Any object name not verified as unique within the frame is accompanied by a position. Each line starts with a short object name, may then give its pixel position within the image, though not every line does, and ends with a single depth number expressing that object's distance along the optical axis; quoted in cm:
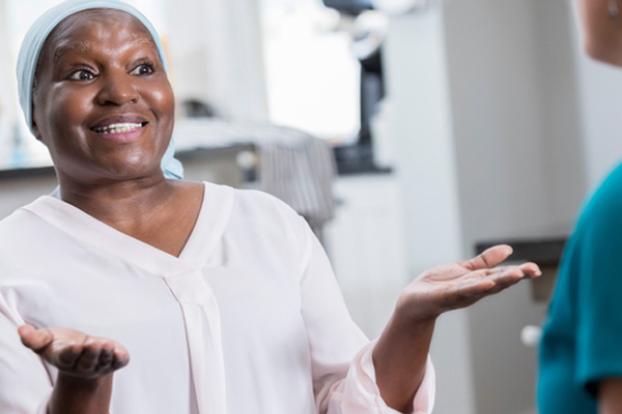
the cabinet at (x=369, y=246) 532
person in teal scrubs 126
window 632
